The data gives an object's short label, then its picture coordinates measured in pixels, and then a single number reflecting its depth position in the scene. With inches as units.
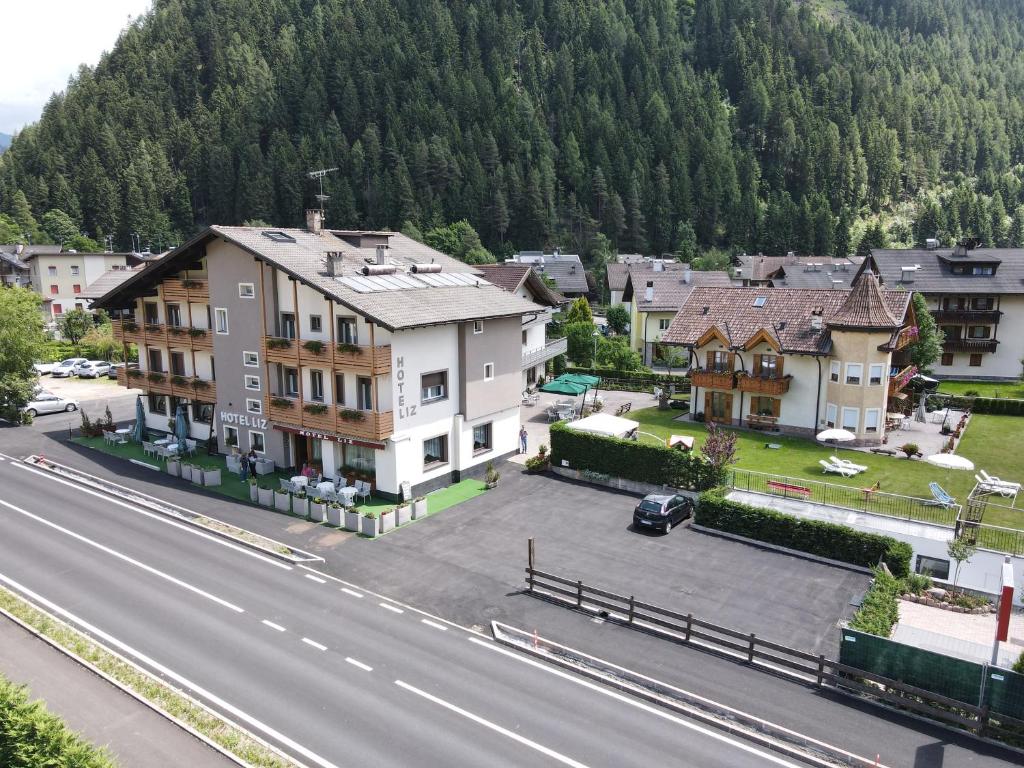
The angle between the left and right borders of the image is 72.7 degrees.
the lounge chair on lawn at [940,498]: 1190.9
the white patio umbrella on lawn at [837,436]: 1526.8
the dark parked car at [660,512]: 1204.5
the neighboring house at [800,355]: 1689.2
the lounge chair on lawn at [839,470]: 1459.2
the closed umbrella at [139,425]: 1688.0
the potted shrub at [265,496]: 1302.9
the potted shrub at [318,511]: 1241.4
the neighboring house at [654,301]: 2851.9
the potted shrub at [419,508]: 1256.8
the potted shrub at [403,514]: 1225.4
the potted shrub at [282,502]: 1290.6
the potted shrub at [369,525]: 1179.9
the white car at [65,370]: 2561.5
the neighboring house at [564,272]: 3875.5
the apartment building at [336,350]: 1302.9
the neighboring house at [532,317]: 2066.9
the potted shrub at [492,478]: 1428.4
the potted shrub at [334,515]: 1225.7
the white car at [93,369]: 2549.2
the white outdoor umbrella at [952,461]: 1273.4
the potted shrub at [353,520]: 1200.8
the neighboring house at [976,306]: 2480.3
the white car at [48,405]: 1956.2
